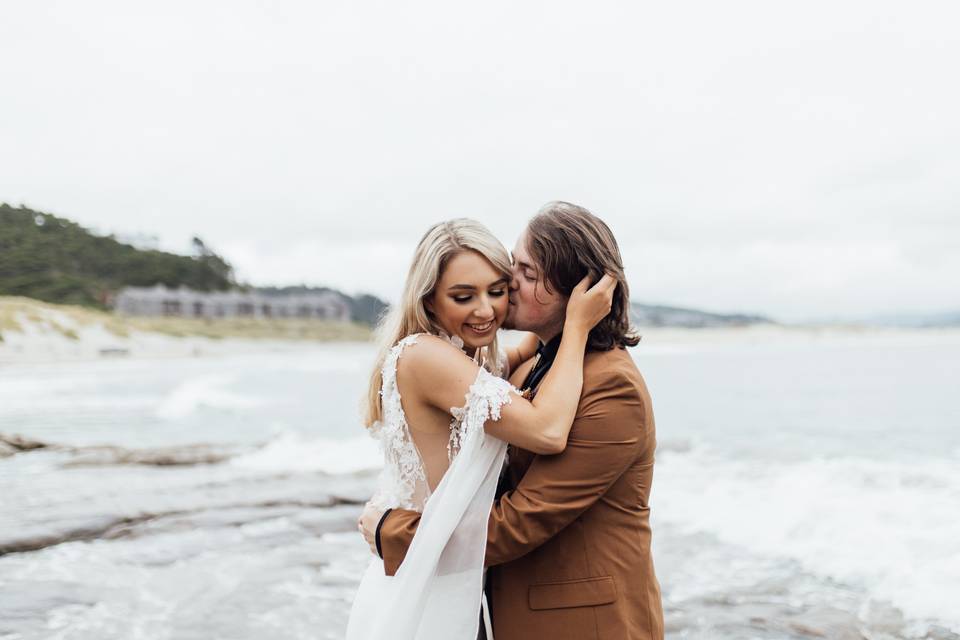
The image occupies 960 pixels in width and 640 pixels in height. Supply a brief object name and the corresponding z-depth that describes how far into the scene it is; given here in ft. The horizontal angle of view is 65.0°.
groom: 7.80
